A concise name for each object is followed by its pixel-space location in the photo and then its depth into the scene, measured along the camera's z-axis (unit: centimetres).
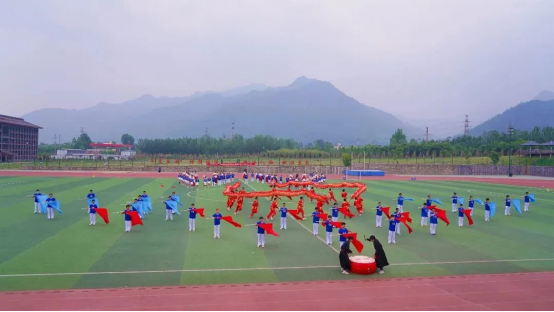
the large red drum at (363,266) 1379
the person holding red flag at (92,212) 2123
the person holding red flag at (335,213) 2220
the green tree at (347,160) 6689
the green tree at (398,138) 12525
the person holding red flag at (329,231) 1742
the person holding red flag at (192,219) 2044
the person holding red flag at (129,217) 2006
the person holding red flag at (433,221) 2020
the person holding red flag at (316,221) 1981
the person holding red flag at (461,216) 2247
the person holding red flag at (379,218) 2185
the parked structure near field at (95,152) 11695
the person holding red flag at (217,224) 1888
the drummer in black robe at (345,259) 1385
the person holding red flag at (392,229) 1805
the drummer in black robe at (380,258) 1396
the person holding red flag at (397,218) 1863
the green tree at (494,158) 6988
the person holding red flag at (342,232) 1623
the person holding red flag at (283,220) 2122
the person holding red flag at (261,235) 1706
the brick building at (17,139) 8769
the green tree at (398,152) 8121
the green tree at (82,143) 15100
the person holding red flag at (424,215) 2261
